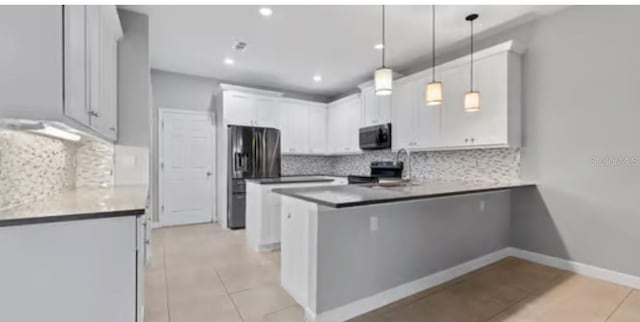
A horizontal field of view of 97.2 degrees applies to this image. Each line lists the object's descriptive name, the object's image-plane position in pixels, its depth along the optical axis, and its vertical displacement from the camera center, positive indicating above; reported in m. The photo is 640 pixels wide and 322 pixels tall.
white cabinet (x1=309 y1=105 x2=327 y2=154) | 5.74 +0.65
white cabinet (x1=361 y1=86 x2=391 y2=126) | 4.49 +0.88
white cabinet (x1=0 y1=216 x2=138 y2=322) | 1.23 -0.53
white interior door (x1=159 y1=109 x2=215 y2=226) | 4.84 -0.12
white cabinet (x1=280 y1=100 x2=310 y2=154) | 5.40 +0.65
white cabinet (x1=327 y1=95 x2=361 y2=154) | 5.19 +0.69
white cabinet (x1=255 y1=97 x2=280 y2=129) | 5.09 +0.91
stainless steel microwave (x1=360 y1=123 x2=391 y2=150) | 4.43 +0.39
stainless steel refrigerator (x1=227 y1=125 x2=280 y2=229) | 4.69 -0.02
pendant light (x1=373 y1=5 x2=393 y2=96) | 2.37 +0.68
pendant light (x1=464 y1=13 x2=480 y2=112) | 2.80 +0.60
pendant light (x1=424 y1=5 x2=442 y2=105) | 2.54 +0.61
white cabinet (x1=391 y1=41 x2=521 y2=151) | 3.08 +0.66
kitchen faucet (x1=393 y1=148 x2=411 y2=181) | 4.47 -0.03
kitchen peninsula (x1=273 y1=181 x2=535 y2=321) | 2.01 -0.68
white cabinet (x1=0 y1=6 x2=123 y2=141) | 1.11 +0.41
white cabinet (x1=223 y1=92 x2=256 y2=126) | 4.79 +0.90
